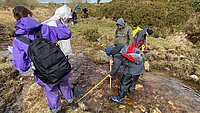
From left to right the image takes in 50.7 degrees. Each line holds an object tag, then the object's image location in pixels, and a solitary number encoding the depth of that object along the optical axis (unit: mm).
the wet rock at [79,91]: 4240
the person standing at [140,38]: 5182
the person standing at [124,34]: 5039
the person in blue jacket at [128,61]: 3412
